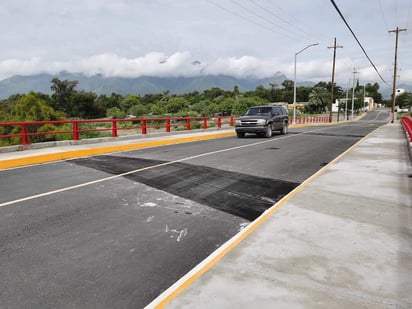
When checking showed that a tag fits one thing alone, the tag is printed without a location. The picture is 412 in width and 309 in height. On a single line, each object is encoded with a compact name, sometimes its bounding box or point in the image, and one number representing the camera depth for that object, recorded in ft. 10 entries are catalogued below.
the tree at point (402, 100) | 541.01
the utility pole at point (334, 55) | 199.86
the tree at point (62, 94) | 401.08
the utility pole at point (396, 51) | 168.40
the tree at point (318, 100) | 417.08
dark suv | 67.56
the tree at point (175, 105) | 465.06
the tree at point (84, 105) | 396.16
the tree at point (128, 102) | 542.20
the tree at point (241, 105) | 368.52
